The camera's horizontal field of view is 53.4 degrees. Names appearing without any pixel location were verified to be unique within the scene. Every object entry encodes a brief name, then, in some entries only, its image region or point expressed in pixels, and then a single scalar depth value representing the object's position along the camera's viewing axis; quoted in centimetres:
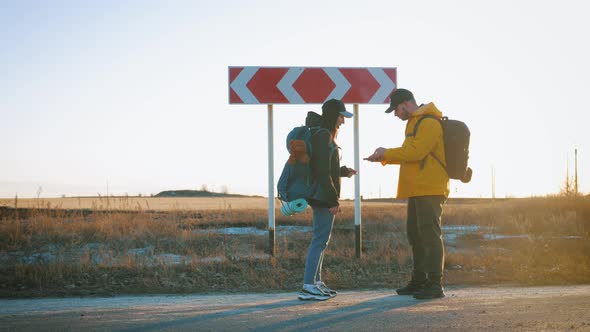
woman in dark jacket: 577
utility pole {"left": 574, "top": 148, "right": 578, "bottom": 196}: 2521
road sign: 875
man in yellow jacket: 600
